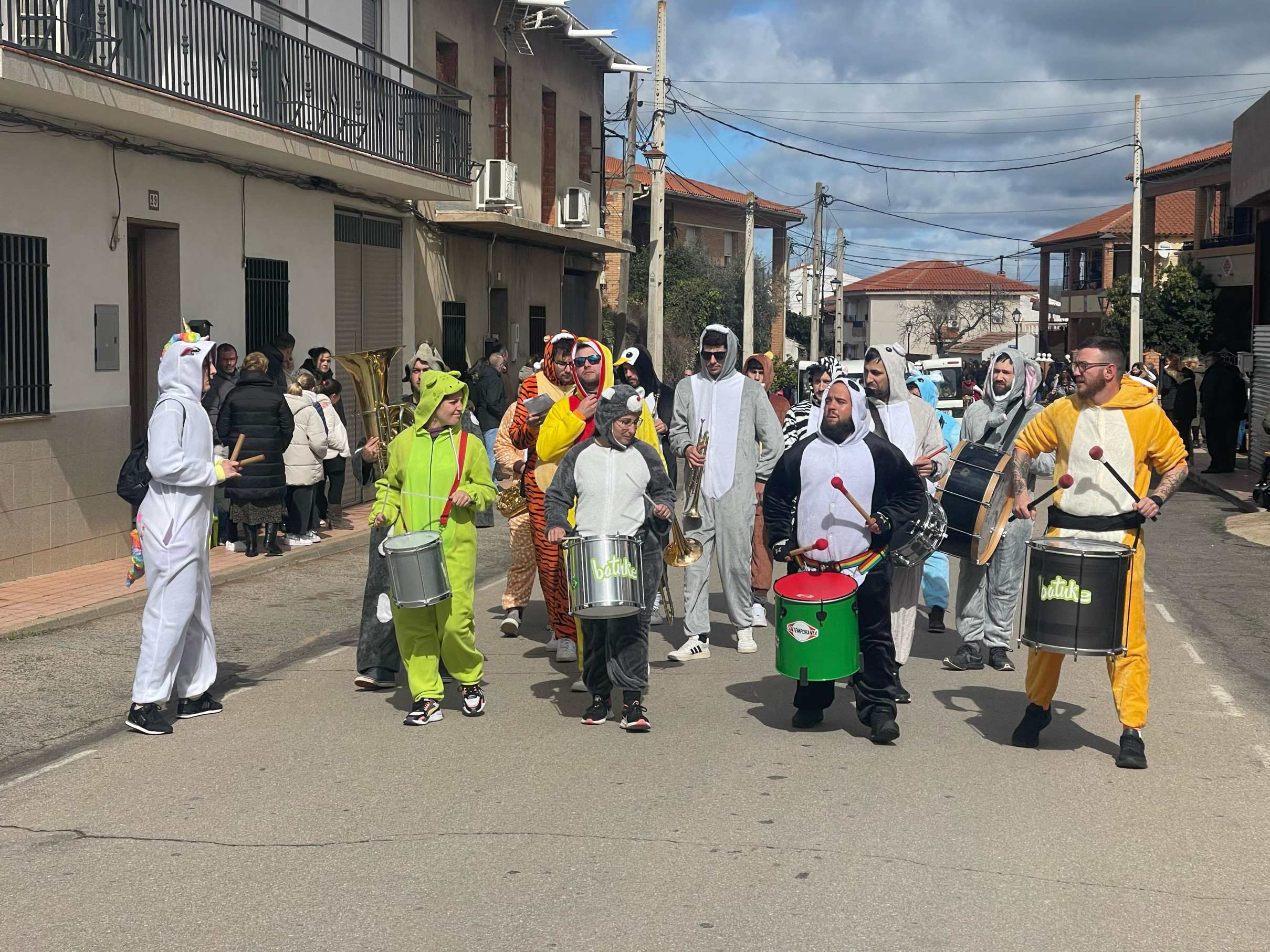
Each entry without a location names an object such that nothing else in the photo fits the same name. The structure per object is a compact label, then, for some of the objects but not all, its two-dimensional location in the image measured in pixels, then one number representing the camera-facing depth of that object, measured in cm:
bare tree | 10475
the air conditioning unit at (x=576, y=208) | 2786
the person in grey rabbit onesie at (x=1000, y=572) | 898
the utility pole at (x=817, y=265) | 5541
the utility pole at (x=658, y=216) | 2886
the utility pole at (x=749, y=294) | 4009
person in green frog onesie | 748
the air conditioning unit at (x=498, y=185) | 2264
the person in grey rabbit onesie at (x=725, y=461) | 927
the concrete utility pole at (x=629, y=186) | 3027
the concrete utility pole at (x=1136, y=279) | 3709
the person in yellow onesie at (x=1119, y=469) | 667
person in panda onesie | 721
